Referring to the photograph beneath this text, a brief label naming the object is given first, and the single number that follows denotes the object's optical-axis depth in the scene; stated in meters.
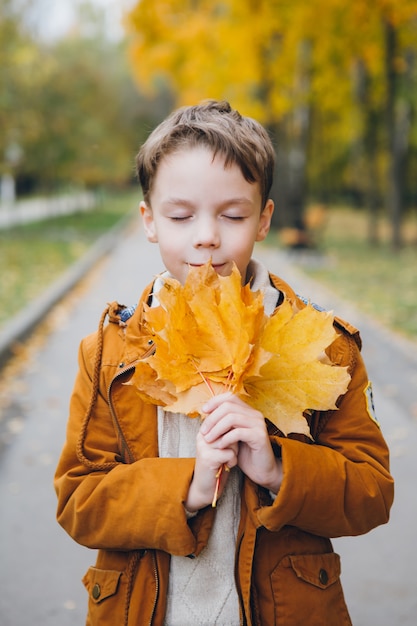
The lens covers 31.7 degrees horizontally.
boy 1.59
